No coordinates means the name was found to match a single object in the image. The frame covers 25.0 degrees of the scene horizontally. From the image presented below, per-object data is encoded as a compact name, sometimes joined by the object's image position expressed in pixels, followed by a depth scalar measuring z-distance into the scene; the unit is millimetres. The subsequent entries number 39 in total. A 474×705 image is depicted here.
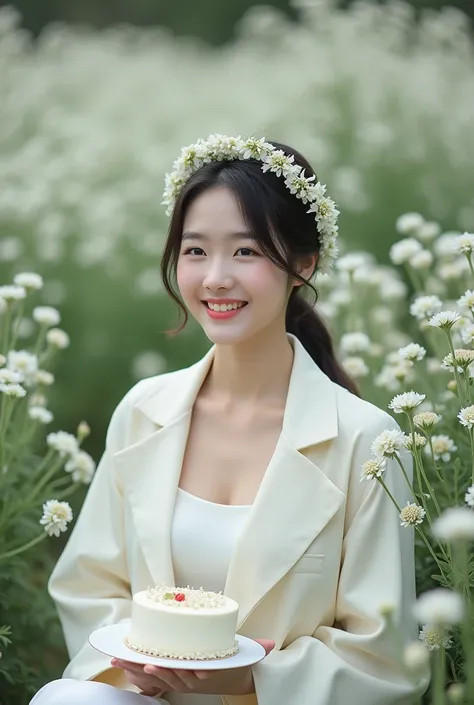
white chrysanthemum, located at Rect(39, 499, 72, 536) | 2523
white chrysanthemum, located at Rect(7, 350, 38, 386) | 2867
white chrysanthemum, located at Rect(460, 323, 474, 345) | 2256
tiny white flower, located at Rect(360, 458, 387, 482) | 2084
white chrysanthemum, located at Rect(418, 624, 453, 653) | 2049
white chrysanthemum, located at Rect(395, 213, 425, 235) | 3266
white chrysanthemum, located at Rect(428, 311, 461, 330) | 2181
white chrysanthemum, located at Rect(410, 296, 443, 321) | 2592
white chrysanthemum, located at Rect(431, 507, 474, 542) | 1393
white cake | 2012
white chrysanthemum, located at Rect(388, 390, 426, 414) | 2068
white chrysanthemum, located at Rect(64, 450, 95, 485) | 2867
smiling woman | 2252
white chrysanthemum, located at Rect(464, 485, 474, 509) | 1966
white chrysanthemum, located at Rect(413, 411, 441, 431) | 2115
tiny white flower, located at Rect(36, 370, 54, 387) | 2959
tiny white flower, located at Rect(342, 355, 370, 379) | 3066
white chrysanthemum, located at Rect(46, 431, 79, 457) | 2816
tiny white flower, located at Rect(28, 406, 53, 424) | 2852
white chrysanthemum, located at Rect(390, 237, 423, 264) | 3150
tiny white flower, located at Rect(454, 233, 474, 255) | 2414
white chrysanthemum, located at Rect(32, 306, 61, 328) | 3043
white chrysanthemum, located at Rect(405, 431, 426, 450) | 2057
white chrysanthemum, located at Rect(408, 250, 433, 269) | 3105
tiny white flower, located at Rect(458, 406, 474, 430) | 2057
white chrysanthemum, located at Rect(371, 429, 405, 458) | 2062
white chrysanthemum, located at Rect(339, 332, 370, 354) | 3127
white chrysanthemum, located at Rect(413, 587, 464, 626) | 1338
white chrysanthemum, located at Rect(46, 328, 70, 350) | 3077
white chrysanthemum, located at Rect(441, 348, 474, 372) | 2139
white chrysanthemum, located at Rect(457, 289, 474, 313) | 2301
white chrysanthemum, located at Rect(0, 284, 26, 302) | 2836
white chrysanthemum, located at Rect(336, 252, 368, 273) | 3182
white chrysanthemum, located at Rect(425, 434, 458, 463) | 2418
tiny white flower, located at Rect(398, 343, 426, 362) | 2344
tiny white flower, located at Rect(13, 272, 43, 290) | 2939
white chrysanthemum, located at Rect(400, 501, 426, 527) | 2039
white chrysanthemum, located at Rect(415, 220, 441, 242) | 3268
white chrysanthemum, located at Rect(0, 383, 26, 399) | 2566
